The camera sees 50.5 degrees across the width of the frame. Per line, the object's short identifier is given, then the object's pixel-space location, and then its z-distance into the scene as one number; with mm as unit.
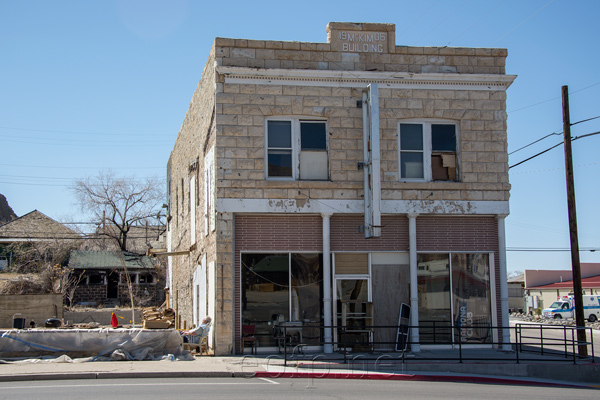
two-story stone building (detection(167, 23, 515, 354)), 17266
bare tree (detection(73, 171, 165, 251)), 55156
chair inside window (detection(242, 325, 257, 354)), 16891
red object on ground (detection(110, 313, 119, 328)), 21688
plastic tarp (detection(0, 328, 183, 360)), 15867
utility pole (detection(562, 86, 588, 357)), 18859
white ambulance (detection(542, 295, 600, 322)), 48219
